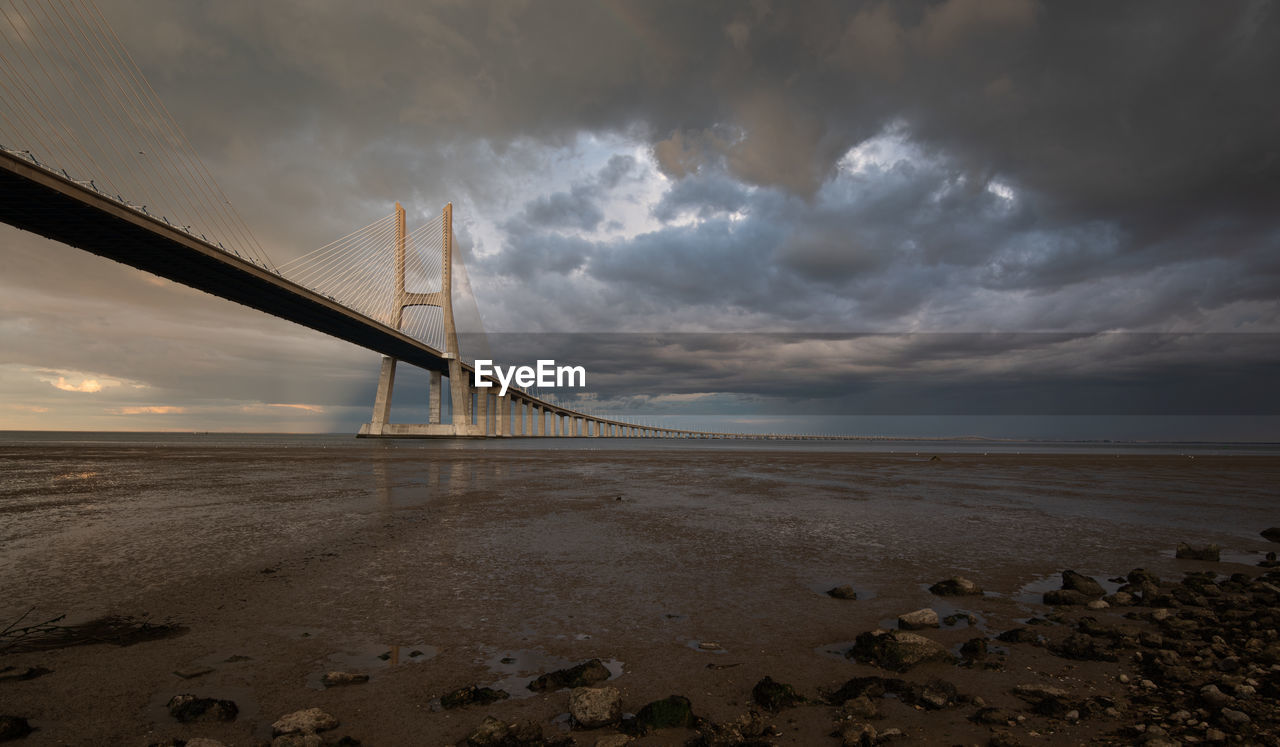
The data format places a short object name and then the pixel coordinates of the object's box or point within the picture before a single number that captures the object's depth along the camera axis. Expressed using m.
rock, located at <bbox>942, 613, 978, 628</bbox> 5.78
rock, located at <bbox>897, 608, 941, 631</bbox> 5.57
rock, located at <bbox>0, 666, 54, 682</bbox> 4.18
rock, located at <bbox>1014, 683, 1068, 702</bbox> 4.01
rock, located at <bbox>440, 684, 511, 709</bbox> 3.90
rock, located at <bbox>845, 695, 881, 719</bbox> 3.77
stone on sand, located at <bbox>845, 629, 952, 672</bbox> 4.68
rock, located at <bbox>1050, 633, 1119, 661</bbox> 4.81
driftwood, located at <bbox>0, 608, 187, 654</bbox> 4.88
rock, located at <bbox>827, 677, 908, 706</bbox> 4.02
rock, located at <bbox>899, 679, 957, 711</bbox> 3.91
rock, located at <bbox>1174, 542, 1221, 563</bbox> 9.21
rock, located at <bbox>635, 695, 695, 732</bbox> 3.63
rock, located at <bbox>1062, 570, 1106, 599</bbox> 6.94
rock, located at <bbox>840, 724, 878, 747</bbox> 3.41
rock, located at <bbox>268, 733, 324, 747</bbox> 3.26
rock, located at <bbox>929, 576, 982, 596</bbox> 6.94
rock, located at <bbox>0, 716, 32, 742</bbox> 3.35
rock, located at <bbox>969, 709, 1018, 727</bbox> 3.66
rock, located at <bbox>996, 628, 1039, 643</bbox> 5.28
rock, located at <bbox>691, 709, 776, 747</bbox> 3.44
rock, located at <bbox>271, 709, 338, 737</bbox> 3.45
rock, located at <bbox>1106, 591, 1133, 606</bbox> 6.59
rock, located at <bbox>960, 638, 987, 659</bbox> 4.82
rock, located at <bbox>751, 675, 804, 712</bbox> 3.91
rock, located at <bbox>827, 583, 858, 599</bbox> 6.73
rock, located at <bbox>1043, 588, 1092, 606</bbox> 6.56
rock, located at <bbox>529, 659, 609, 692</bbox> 4.20
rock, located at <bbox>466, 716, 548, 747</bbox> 3.37
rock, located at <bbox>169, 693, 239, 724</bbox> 3.65
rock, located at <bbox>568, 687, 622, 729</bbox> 3.65
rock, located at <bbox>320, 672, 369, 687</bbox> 4.20
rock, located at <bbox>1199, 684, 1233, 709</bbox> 3.77
